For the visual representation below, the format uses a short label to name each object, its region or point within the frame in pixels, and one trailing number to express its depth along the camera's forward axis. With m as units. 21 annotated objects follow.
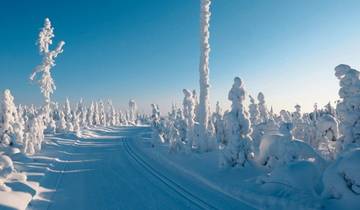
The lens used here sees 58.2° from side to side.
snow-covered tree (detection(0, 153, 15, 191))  15.87
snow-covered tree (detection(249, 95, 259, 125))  50.77
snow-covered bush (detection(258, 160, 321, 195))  13.41
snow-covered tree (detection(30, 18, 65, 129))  45.03
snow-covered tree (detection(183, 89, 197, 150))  30.27
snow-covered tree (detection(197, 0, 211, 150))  29.76
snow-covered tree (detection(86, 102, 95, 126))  110.88
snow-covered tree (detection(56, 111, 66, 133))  64.56
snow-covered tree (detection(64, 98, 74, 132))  66.94
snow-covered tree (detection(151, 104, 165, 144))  37.94
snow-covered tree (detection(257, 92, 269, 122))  55.28
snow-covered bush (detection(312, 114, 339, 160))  26.25
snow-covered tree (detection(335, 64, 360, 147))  17.81
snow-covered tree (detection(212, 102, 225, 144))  43.69
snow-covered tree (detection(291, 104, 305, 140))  41.75
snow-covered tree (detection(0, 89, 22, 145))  27.12
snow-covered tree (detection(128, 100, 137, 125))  153.50
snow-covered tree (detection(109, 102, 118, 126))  124.24
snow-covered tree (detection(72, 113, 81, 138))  68.15
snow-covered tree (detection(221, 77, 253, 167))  19.70
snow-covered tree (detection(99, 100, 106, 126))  119.54
